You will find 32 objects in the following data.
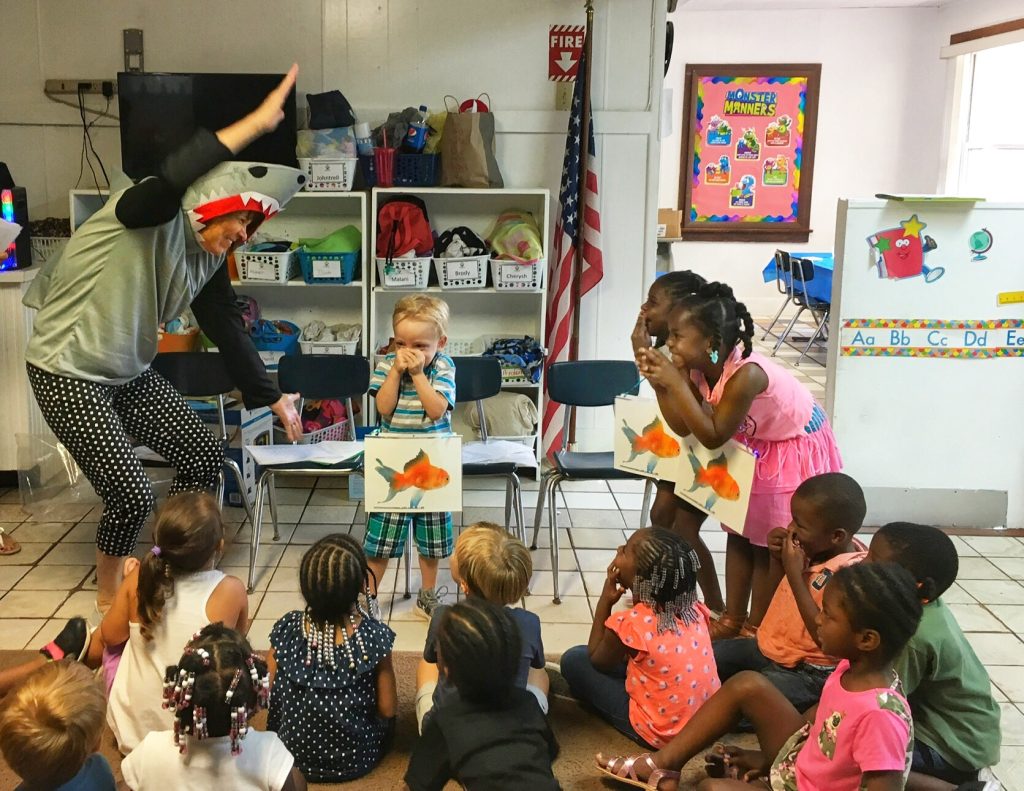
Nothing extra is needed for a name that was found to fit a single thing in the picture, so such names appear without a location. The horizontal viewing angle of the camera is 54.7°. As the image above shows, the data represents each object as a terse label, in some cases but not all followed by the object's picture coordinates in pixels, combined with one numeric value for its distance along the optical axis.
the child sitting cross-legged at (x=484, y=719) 1.75
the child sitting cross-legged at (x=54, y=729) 1.58
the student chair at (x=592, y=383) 3.91
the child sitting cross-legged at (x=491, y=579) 2.23
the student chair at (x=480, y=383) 3.79
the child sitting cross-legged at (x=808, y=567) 2.40
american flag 4.67
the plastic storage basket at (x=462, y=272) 4.62
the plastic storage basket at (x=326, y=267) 4.61
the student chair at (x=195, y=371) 3.89
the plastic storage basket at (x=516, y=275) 4.60
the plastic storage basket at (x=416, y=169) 4.62
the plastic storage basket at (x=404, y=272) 4.57
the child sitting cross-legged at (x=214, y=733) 1.71
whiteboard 3.85
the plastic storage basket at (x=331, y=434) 4.54
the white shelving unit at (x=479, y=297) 4.74
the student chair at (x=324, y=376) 3.93
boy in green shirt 2.08
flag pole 4.58
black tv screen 4.52
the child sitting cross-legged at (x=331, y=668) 2.15
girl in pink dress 2.74
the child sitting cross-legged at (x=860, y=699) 1.79
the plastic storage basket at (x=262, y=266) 4.58
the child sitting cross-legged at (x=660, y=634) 2.26
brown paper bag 4.57
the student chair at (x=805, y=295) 7.65
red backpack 4.58
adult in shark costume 2.78
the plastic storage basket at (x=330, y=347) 4.70
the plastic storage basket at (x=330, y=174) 4.56
